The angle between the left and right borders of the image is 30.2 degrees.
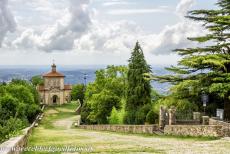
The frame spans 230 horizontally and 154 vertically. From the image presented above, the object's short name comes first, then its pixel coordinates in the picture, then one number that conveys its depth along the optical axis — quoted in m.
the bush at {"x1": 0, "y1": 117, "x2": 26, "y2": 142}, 17.51
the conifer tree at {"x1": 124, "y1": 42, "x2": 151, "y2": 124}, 49.41
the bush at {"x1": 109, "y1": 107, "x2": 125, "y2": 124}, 50.69
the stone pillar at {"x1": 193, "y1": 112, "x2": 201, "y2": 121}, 30.05
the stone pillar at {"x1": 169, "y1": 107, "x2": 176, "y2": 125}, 30.06
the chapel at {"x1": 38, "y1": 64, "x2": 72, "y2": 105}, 106.50
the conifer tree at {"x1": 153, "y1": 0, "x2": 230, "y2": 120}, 28.11
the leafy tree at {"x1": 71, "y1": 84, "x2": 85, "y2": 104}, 115.90
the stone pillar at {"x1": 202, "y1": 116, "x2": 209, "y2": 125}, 27.45
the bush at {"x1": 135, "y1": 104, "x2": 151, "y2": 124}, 44.12
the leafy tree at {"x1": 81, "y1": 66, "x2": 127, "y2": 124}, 58.00
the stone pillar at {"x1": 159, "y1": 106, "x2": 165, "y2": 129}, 30.91
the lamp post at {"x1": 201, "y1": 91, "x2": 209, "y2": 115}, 29.84
